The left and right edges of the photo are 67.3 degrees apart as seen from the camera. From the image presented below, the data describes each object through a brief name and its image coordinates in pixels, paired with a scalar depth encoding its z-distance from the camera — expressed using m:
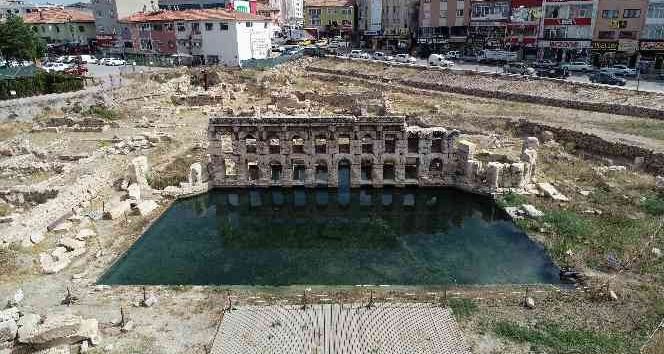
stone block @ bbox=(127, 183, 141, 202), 31.70
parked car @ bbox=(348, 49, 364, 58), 80.38
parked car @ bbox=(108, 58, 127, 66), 68.97
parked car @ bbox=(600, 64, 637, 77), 56.09
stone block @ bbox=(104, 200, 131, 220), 29.44
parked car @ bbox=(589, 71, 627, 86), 52.16
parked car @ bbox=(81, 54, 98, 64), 70.85
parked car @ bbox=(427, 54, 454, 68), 68.86
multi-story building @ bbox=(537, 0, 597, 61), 62.72
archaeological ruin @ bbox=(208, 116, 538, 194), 34.56
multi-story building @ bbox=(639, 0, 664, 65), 57.03
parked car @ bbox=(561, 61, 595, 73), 60.66
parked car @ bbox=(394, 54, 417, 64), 72.54
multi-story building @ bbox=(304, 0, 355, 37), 101.88
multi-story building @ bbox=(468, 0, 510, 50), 72.56
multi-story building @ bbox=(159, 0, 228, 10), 88.94
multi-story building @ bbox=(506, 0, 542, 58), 67.50
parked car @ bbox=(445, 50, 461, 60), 75.94
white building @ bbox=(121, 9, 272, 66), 69.19
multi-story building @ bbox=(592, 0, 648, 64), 58.78
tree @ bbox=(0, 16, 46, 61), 59.12
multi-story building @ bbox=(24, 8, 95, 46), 85.94
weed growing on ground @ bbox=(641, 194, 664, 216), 28.69
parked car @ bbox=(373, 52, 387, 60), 77.93
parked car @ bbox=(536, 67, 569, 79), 57.56
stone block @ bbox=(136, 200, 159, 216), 30.80
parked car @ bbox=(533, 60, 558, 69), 61.89
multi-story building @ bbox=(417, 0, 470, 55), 78.31
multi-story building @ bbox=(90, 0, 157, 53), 80.12
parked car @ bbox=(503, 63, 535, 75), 59.67
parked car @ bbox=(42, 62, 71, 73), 60.95
